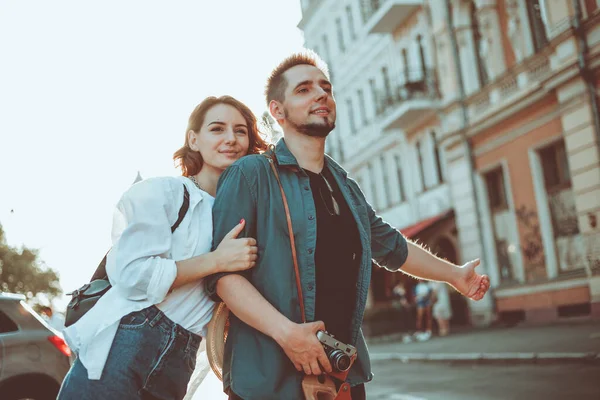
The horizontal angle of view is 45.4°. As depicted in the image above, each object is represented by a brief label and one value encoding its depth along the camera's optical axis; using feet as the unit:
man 7.63
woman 8.12
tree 169.78
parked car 19.31
